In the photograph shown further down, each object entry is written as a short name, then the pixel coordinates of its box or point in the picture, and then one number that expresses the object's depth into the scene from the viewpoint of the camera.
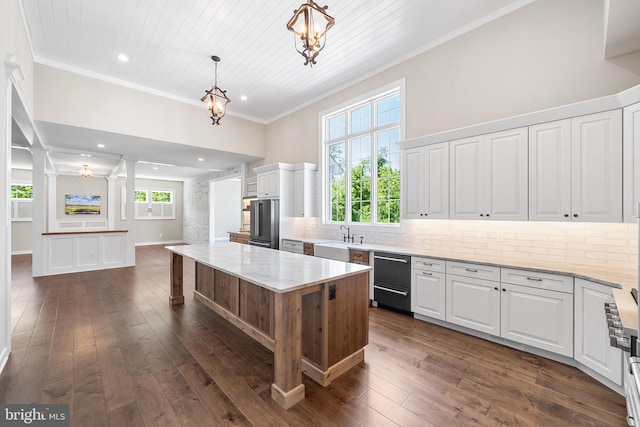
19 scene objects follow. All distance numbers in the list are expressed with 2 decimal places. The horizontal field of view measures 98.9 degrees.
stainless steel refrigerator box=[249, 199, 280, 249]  5.53
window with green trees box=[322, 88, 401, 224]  4.35
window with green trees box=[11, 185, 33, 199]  8.84
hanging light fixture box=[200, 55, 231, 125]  3.66
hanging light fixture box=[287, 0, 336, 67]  2.01
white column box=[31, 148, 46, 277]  5.51
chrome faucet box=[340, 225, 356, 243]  4.79
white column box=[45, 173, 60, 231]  9.23
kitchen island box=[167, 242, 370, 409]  1.91
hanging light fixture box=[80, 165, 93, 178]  8.11
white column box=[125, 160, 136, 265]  6.60
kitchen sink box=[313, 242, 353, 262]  4.07
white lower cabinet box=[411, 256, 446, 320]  3.16
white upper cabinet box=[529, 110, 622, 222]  2.27
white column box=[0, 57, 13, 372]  2.31
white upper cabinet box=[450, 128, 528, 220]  2.79
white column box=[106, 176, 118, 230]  10.23
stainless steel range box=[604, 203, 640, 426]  0.93
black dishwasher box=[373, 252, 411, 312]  3.47
